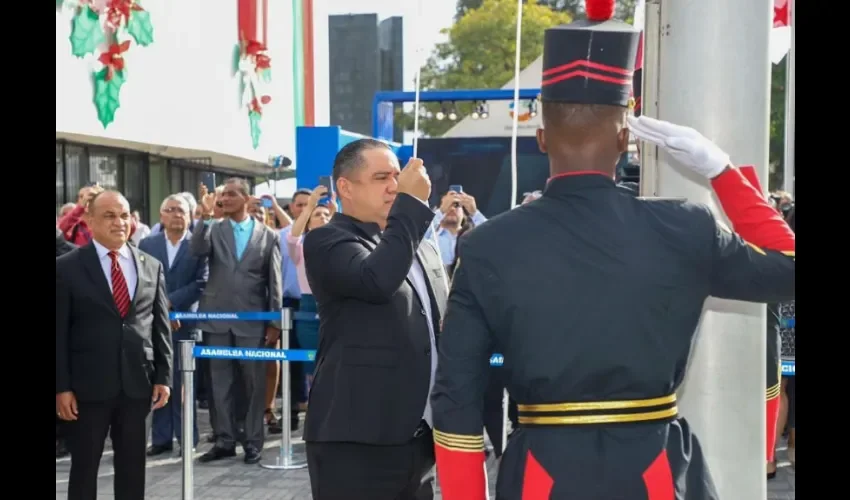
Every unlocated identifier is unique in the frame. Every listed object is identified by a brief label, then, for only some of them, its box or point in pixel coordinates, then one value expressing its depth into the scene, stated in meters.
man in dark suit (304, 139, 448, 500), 3.45
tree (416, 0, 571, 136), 31.09
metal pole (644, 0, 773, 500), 2.97
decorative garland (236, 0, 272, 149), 24.36
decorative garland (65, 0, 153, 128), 16.42
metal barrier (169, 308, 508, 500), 5.93
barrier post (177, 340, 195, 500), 5.87
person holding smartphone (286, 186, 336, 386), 8.27
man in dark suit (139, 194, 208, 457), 8.40
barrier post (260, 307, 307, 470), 7.89
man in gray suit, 8.09
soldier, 2.40
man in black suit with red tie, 5.42
